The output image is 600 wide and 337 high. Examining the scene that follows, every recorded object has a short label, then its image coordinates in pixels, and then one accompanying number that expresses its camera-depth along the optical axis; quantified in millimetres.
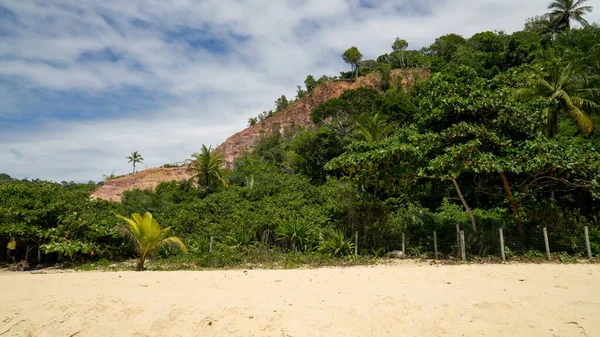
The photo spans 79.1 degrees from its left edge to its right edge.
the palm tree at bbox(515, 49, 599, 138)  16078
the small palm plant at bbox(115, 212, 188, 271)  11367
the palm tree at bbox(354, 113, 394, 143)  23141
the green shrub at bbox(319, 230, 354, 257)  13531
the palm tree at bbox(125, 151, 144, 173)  63312
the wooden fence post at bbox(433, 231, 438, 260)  12289
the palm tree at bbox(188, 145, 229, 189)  30922
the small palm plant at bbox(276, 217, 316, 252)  14562
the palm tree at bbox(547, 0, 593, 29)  36312
